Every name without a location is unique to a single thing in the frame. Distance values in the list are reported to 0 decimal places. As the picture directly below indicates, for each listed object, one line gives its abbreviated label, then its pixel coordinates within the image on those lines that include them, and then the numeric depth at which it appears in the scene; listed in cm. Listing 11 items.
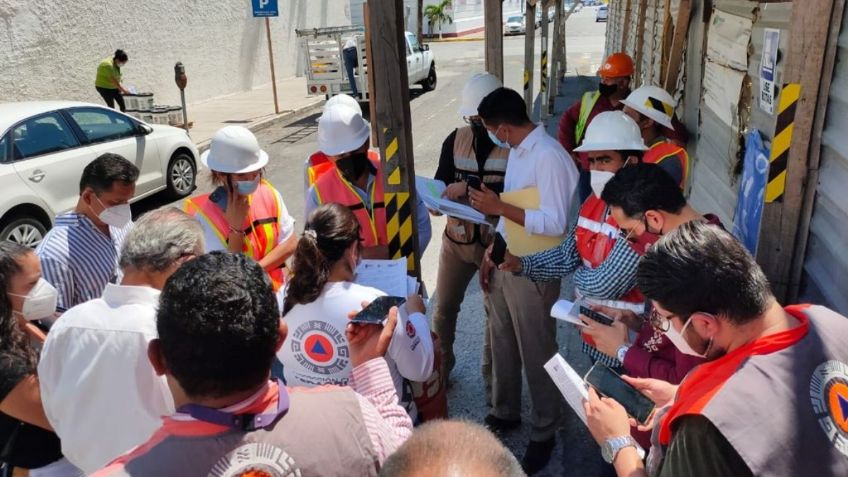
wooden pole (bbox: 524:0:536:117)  958
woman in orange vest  332
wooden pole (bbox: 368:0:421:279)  296
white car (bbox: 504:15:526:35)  3888
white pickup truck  1556
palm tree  3716
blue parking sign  1313
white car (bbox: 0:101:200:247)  674
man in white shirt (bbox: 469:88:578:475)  316
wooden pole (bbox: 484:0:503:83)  720
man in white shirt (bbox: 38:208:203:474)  198
